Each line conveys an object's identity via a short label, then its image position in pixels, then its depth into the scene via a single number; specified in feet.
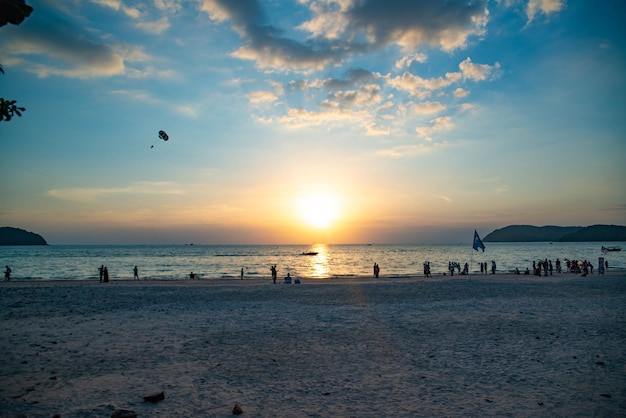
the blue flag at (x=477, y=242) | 138.04
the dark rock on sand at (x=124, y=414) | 22.90
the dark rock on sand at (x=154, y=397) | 26.20
